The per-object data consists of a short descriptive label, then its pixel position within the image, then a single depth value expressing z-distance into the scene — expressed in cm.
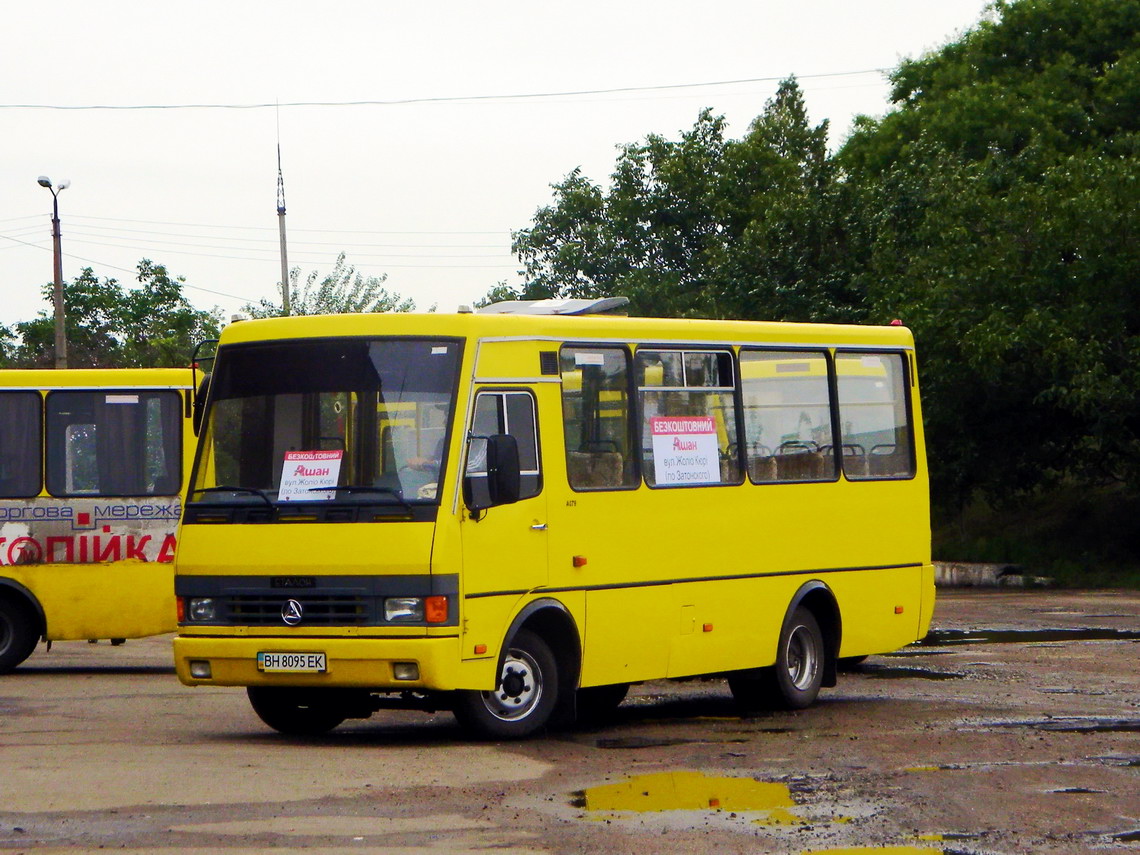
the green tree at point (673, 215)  5897
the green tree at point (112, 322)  6309
